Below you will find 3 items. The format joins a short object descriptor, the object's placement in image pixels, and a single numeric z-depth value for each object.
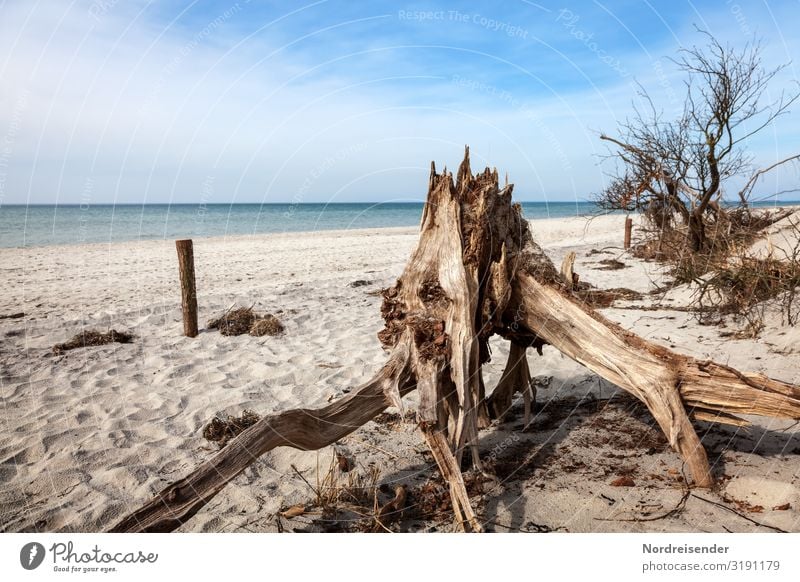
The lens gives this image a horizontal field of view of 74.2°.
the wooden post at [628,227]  18.52
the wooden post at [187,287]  7.58
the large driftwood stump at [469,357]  3.05
